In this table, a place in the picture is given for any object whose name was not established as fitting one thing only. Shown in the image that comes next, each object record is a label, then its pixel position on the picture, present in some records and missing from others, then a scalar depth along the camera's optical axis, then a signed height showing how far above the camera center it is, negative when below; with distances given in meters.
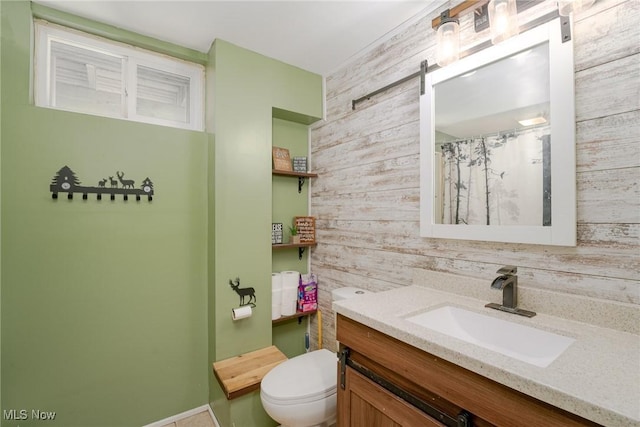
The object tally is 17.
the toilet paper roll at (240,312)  1.81 -0.65
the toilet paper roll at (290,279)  2.15 -0.51
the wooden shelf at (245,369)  1.57 -0.97
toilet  1.33 -0.89
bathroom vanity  0.60 -0.41
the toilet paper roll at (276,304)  2.09 -0.68
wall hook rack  1.57 +0.17
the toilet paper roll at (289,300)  2.15 -0.68
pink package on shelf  2.23 -0.65
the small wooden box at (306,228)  2.31 -0.11
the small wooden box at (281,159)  2.19 +0.45
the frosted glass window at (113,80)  1.63 +0.89
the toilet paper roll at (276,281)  2.11 -0.51
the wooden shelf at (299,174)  2.13 +0.32
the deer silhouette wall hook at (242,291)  1.89 -0.53
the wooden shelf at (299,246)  2.14 -0.25
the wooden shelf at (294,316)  2.12 -0.80
